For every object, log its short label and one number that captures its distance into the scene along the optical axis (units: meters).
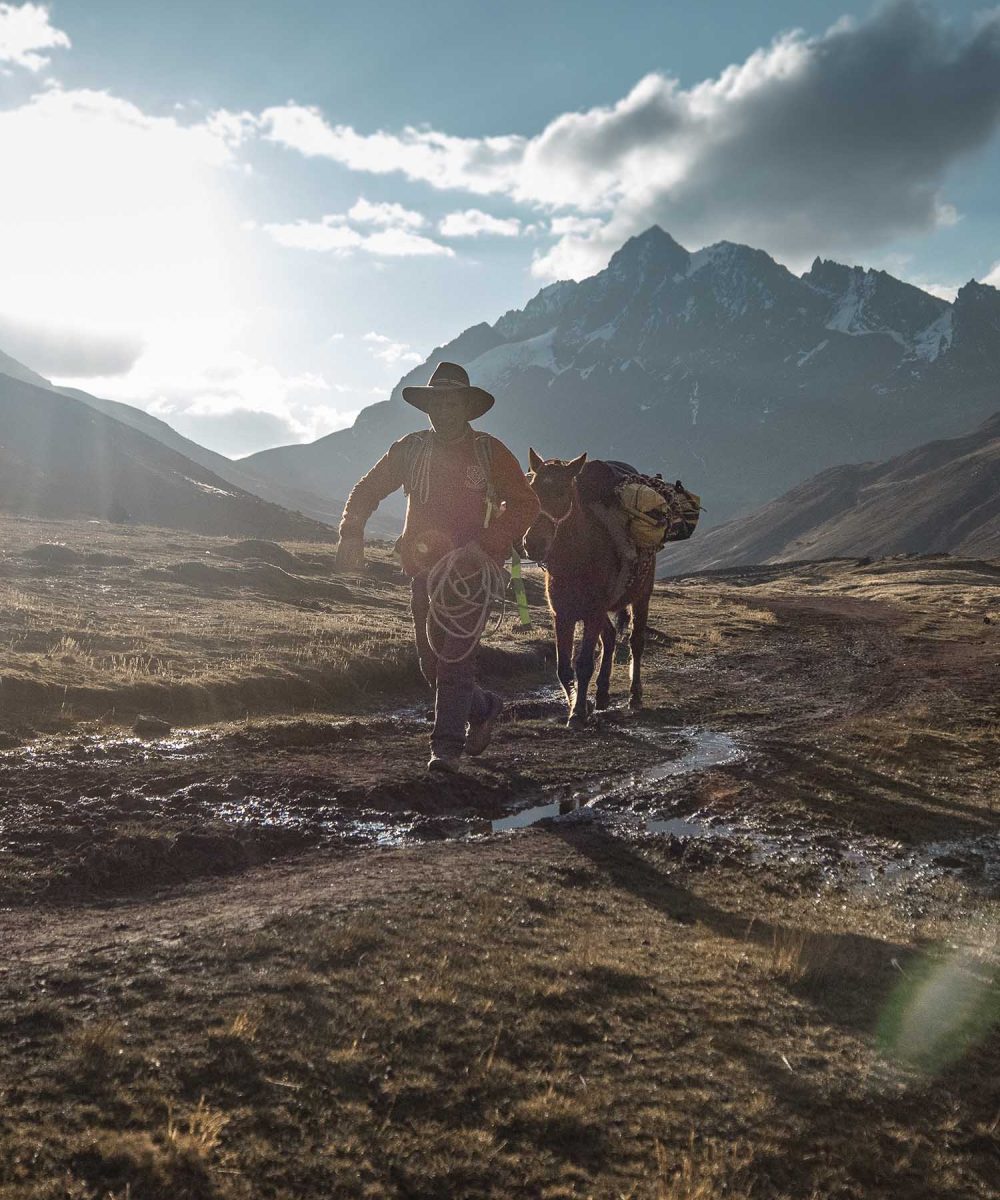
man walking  7.20
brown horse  9.34
